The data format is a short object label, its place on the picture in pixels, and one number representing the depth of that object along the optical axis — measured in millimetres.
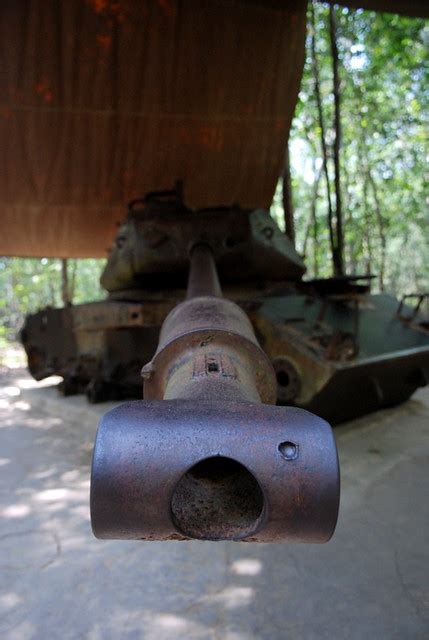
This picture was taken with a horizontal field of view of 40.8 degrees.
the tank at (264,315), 5004
